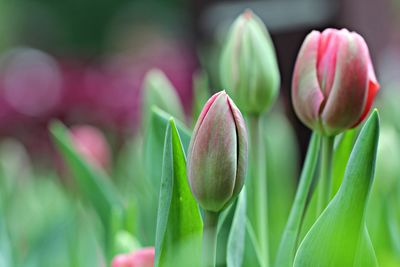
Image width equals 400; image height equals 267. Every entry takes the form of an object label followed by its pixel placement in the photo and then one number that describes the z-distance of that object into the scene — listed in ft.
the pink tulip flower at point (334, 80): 2.68
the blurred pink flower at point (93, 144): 4.21
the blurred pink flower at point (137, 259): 2.64
